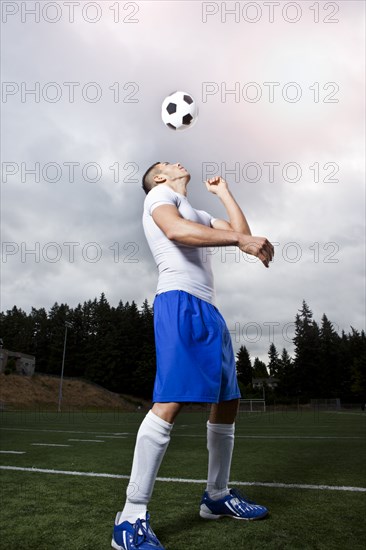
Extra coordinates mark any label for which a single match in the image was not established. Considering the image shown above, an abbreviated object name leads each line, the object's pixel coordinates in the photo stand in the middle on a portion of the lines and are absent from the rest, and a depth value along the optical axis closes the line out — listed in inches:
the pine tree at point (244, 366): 4387.3
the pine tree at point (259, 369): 5378.9
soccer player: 88.0
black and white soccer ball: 144.2
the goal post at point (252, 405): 1636.3
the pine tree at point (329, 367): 3051.2
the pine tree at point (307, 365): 3046.3
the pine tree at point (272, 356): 4644.2
